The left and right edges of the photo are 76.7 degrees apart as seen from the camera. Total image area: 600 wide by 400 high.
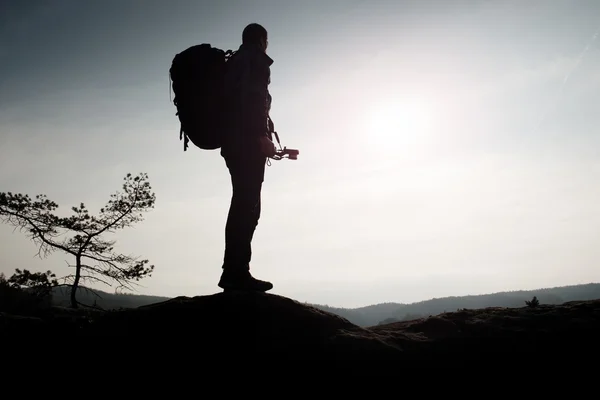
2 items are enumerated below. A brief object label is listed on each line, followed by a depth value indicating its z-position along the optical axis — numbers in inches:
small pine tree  734.5
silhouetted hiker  207.9
